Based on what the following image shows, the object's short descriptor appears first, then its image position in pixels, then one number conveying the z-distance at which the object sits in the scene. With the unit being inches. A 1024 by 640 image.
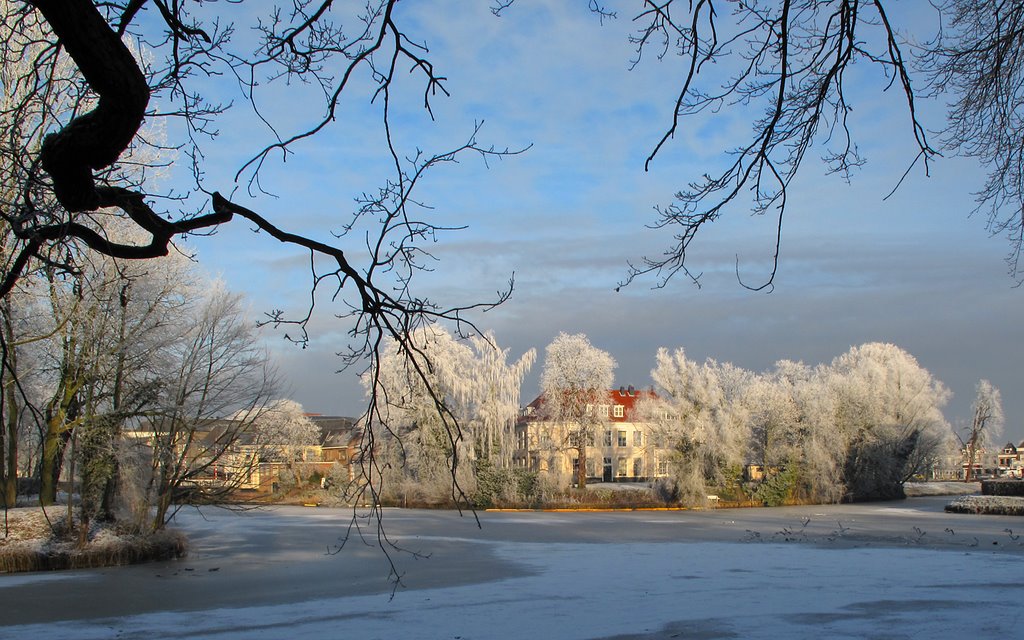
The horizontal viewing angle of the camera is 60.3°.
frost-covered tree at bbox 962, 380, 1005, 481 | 2223.2
